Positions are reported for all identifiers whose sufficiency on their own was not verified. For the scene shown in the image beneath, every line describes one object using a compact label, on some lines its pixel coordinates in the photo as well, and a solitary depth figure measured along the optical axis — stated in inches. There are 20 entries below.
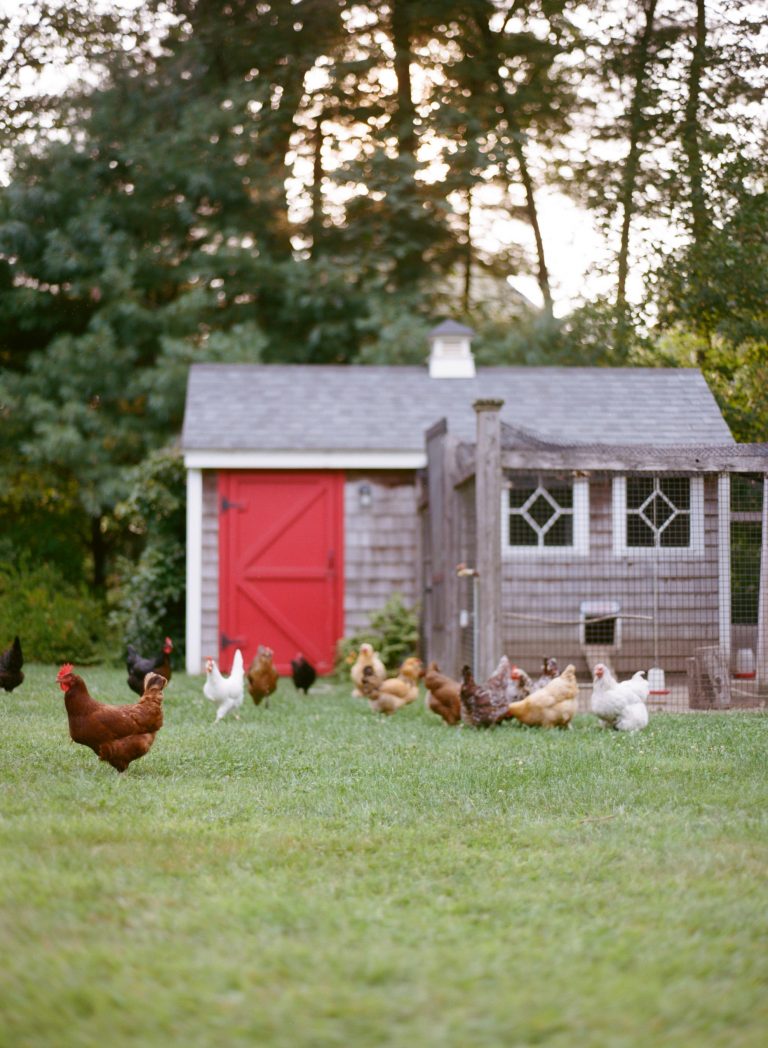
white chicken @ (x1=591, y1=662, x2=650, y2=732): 348.5
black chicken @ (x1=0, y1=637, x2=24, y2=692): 438.6
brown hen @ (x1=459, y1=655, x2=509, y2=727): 358.0
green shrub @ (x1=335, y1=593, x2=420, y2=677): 561.9
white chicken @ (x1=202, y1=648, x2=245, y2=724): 369.1
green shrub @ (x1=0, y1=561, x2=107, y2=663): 623.8
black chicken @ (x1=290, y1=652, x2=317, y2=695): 491.2
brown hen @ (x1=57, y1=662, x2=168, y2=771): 258.5
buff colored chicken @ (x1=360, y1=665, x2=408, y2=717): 405.1
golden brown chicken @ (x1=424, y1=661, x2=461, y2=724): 371.9
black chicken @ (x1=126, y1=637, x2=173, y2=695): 418.0
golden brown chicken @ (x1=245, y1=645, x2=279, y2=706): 421.1
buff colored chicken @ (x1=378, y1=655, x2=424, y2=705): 408.5
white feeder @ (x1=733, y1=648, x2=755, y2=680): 474.0
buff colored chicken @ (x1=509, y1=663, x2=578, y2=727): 357.1
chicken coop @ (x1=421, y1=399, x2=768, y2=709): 409.4
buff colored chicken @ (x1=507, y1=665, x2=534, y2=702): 371.9
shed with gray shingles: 578.9
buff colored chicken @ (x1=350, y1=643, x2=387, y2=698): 433.4
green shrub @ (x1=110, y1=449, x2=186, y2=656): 611.5
